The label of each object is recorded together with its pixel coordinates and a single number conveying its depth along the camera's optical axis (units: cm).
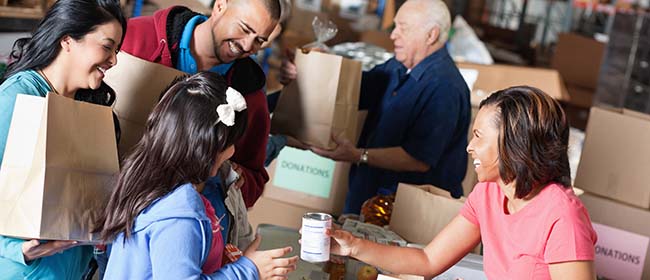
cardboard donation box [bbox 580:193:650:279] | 362
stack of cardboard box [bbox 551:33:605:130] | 796
